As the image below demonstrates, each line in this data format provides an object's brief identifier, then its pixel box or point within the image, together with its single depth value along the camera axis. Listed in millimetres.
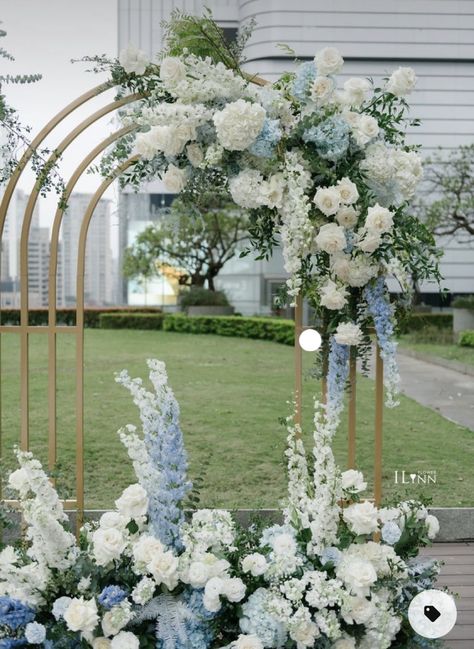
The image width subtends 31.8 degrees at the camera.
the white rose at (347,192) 2635
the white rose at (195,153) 2775
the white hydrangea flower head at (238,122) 2584
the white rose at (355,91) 2773
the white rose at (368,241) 2631
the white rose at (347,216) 2664
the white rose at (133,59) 2867
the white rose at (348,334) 2709
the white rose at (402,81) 2734
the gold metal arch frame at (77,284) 3037
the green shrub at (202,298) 17844
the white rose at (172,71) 2690
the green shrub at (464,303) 14594
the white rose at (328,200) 2633
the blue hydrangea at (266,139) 2688
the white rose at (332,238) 2641
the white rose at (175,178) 2822
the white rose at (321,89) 2707
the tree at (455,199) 13961
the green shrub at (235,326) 13700
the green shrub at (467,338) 12414
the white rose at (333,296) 2697
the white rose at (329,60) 2686
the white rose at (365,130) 2699
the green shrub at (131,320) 16662
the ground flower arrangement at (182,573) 2197
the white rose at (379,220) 2604
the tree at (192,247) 18562
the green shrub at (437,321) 15094
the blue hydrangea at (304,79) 2742
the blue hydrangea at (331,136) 2684
